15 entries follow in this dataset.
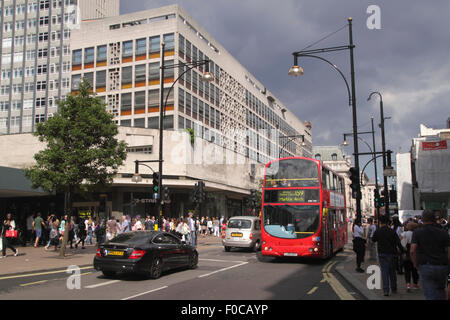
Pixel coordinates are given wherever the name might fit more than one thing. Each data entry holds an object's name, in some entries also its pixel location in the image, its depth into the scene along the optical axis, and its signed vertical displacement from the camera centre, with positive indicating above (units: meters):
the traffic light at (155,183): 19.94 +1.02
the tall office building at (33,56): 65.00 +23.97
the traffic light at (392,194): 24.86 +0.47
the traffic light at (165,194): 21.20 +0.51
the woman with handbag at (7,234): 17.19 -1.22
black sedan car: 11.06 -1.40
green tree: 17.31 +2.52
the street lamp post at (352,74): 16.22 +5.13
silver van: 20.73 -1.55
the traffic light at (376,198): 24.98 +0.21
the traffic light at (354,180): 16.05 +0.87
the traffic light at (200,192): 23.31 +0.66
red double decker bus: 15.43 -0.23
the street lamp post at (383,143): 24.12 +3.57
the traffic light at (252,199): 31.44 +0.32
